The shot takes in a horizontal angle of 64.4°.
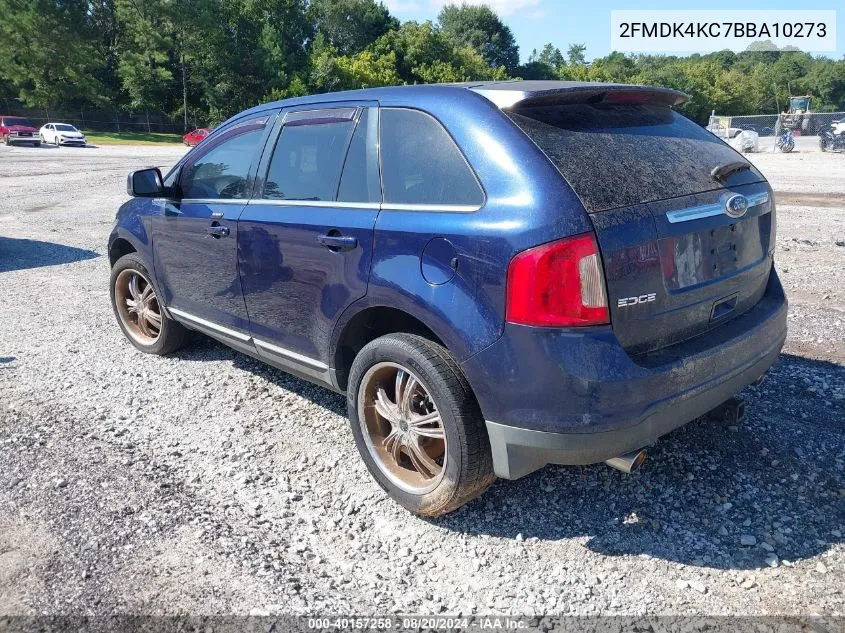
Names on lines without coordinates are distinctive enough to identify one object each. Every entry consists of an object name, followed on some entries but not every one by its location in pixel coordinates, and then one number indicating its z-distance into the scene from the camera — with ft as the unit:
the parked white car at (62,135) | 130.21
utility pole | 184.44
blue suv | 8.23
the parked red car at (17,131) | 128.06
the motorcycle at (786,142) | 95.14
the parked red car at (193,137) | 143.02
